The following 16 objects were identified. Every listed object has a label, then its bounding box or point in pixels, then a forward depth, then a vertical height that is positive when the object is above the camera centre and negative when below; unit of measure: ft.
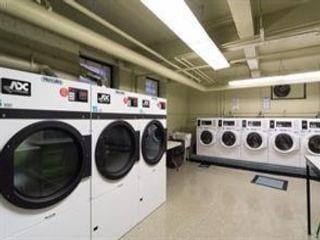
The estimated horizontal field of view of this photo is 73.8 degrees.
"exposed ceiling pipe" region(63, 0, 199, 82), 6.09 +3.29
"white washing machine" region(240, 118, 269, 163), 16.22 -1.48
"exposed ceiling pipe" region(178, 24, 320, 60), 7.67 +3.22
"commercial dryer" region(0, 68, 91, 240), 4.42 -0.98
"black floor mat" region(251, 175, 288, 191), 12.72 -3.89
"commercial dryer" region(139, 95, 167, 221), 8.77 -1.57
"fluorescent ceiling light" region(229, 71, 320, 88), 12.36 +2.62
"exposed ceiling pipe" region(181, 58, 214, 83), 13.33 +3.78
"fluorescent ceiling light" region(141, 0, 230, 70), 5.18 +2.79
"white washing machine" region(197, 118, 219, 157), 18.31 -1.30
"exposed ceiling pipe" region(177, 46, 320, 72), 12.69 +4.25
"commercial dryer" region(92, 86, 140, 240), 6.58 -1.50
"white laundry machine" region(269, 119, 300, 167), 15.08 -1.56
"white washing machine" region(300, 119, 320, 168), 14.49 -1.13
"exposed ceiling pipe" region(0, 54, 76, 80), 7.42 +2.05
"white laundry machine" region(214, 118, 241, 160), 17.33 -1.55
